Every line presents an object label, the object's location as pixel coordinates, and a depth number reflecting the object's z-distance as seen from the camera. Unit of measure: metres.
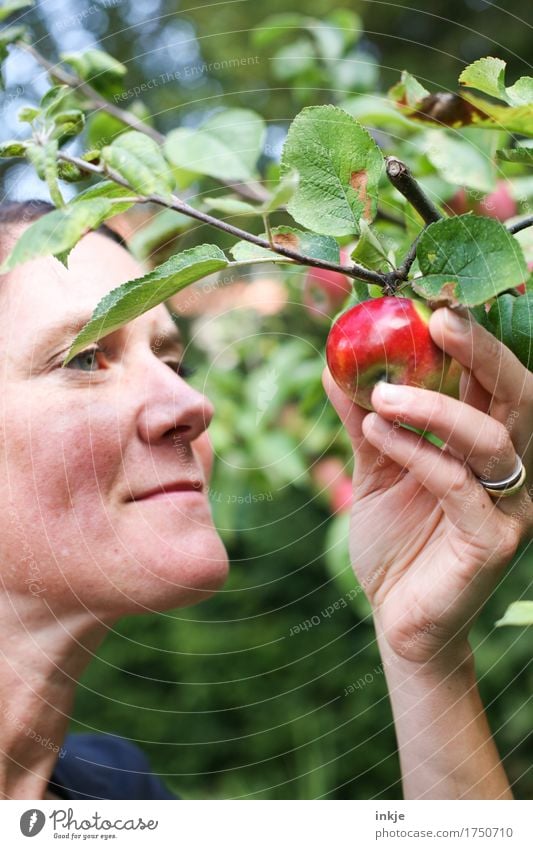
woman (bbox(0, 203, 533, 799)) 0.58
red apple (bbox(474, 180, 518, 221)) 0.85
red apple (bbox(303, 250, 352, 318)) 0.86
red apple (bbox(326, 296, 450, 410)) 0.46
